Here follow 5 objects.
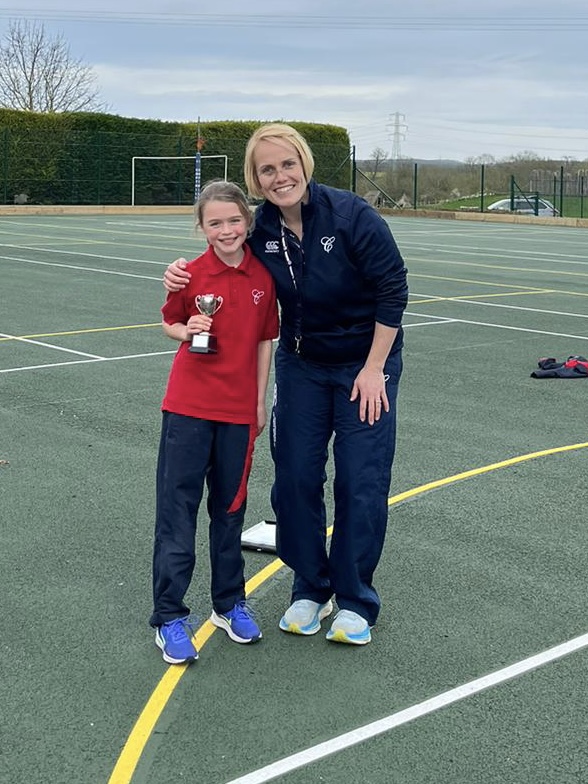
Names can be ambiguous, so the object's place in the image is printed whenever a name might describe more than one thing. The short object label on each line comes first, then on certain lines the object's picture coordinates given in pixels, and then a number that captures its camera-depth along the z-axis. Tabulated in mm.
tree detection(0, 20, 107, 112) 59062
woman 4434
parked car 47938
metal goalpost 45419
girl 4465
